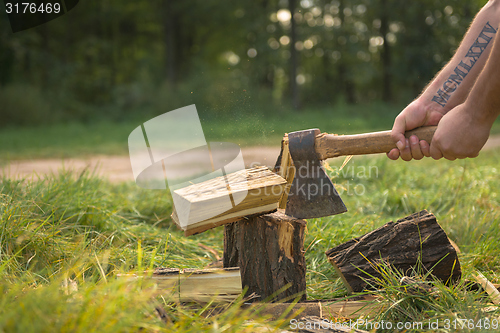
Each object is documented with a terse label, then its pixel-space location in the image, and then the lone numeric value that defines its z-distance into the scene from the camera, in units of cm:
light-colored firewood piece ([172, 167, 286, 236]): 170
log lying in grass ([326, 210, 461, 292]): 189
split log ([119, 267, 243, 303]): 169
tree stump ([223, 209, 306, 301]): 185
